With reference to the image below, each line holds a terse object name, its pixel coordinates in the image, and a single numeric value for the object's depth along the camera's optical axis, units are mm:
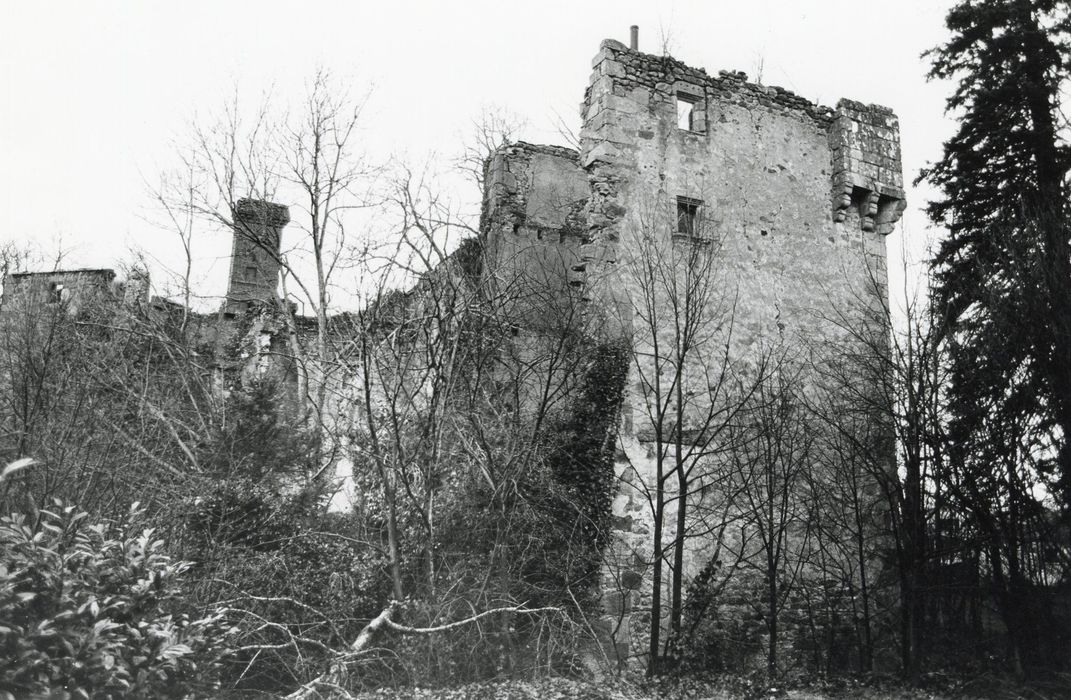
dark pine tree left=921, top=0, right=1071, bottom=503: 10695
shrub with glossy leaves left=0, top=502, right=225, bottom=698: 4492
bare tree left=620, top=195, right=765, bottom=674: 10648
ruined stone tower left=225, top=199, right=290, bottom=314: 20344
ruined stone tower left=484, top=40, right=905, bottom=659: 11188
